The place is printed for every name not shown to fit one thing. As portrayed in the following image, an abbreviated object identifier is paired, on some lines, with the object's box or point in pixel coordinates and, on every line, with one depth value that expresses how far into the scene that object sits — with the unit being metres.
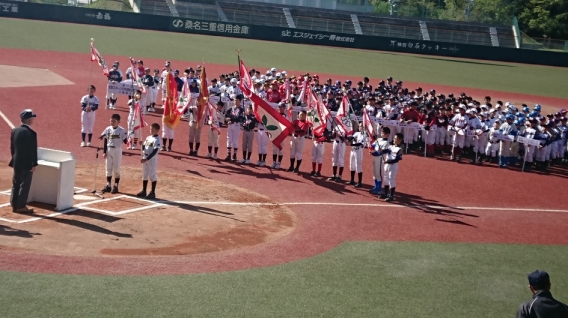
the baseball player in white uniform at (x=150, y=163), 15.80
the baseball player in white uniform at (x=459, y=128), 24.91
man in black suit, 13.60
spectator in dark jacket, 7.29
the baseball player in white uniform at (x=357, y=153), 19.22
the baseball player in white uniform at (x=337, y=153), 19.86
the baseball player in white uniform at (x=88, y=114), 20.92
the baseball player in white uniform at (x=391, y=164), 17.80
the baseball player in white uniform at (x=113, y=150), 15.94
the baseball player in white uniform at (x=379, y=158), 18.05
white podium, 14.09
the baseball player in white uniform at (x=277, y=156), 20.62
